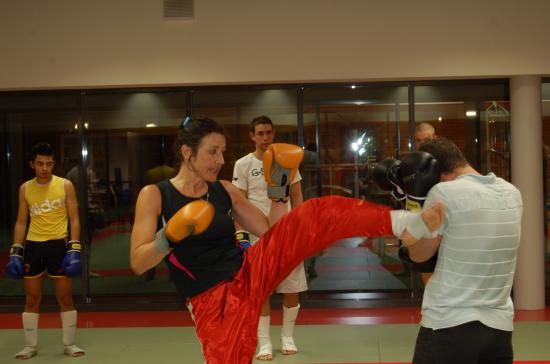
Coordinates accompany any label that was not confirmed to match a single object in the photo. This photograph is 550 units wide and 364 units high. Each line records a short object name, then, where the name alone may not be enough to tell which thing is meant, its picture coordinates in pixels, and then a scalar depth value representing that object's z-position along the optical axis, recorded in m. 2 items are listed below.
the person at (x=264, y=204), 4.17
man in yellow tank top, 4.31
